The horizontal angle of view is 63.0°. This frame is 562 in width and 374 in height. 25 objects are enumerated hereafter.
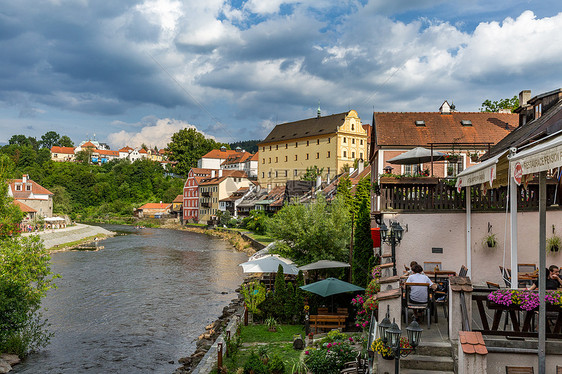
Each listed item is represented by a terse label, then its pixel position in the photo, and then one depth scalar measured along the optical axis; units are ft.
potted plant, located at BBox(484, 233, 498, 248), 41.24
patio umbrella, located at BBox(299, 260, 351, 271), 58.49
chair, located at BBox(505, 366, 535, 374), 20.75
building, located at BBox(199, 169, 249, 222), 281.33
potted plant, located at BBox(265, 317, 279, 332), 51.52
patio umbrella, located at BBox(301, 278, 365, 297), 48.91
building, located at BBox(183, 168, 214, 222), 303.68
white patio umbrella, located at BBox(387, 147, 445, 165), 47.06
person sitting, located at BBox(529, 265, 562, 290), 28.07
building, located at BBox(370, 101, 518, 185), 91.56
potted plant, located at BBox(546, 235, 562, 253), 38.19
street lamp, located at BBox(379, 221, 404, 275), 36.82
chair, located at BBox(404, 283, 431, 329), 28.73
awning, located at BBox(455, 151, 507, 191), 26.53
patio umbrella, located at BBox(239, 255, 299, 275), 62.28
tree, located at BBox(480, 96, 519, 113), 132.46
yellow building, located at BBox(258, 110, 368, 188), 252.83
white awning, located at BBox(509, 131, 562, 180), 18.57
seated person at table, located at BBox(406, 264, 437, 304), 29.40
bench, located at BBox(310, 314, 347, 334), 48.73
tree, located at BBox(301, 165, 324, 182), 225.35
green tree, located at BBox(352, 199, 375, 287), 59.57
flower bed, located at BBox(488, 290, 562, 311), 21.98
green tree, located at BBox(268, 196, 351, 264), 68.44
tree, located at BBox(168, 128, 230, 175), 389.19
